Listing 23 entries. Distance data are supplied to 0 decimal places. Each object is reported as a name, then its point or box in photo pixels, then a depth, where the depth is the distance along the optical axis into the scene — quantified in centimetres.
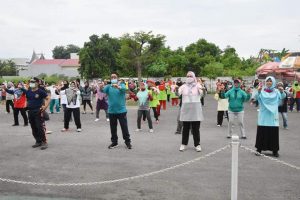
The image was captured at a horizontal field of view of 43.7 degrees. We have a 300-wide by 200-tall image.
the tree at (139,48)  5178
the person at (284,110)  1313
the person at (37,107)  954
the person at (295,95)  1987
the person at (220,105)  1364
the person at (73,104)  1225
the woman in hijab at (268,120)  843
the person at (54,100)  1931
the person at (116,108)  937
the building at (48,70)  9949
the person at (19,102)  1381
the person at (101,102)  1624
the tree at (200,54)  5366
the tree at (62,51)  13638
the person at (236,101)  1051
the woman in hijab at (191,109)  897
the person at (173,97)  2465
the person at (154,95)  1406
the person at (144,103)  1226
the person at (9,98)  1546
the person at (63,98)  1605
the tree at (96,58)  6066
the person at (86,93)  1860
